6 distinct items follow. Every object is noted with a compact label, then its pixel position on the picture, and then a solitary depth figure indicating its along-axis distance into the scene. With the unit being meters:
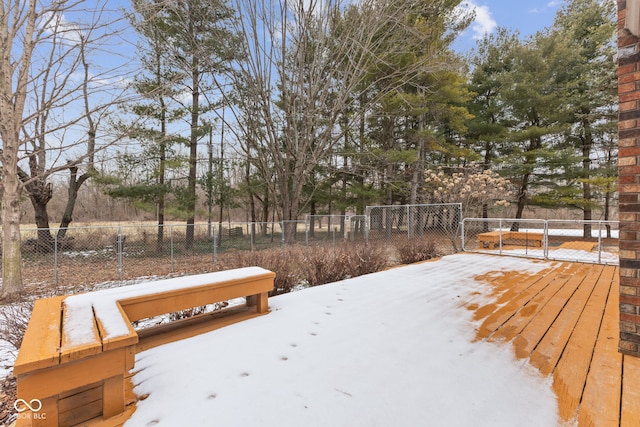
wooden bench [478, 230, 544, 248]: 9.06
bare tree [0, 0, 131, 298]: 4.90
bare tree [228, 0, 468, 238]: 8.90
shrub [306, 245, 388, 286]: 4.89
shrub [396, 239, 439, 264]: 6.82
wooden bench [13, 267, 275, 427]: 1.24
